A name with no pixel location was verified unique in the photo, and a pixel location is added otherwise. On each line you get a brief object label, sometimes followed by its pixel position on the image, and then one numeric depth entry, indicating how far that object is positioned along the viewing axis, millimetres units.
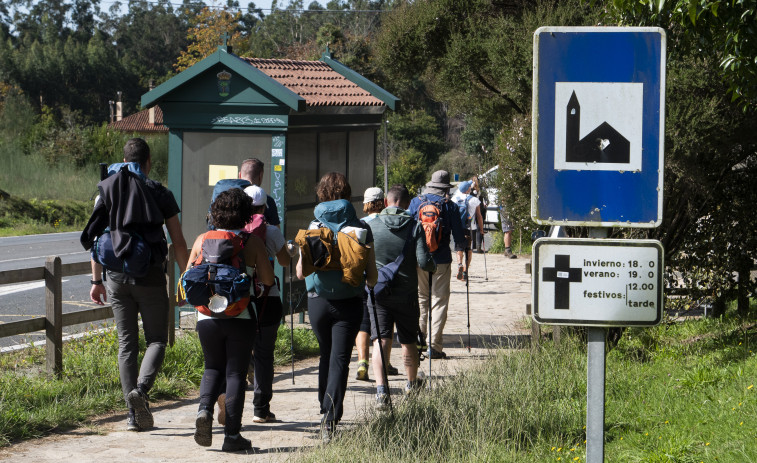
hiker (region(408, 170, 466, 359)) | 19906
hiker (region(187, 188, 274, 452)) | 12348
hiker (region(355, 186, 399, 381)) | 16031
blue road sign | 6992
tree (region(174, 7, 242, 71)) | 125937
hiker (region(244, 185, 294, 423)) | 13344
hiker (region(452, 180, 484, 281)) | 33719
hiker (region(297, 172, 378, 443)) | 13383
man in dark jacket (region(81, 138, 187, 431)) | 13695
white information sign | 6914
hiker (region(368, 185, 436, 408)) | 15703
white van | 54534
